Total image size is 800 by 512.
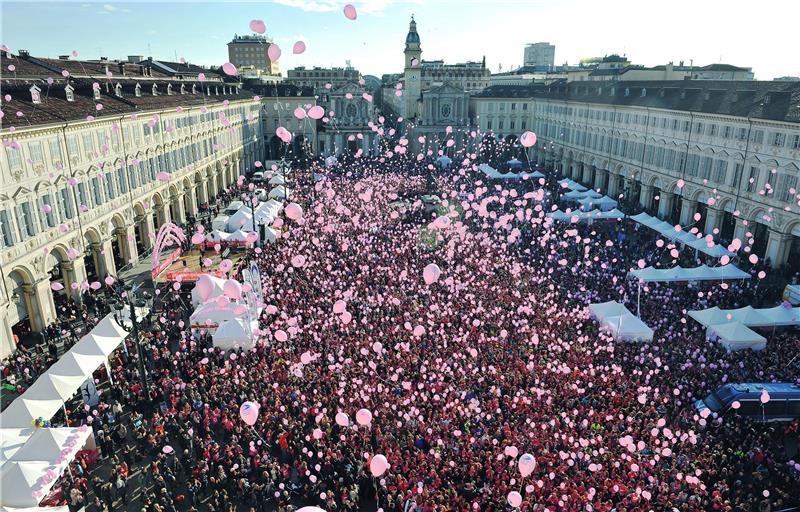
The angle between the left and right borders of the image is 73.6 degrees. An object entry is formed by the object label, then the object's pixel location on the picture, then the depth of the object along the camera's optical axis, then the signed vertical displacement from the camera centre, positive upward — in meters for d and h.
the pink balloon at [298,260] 23.94 -7.08
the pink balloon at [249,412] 14.55 -8.20
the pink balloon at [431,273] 20.09 -6.33
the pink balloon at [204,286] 20.52 -6.93
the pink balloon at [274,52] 18.22 +1.56
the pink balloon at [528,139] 24.28 -1.84
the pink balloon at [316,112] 24.81 -0.59
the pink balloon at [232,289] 18.95 -6.48
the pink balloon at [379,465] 12.86 -8.49
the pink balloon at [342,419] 15.03 -8.67
